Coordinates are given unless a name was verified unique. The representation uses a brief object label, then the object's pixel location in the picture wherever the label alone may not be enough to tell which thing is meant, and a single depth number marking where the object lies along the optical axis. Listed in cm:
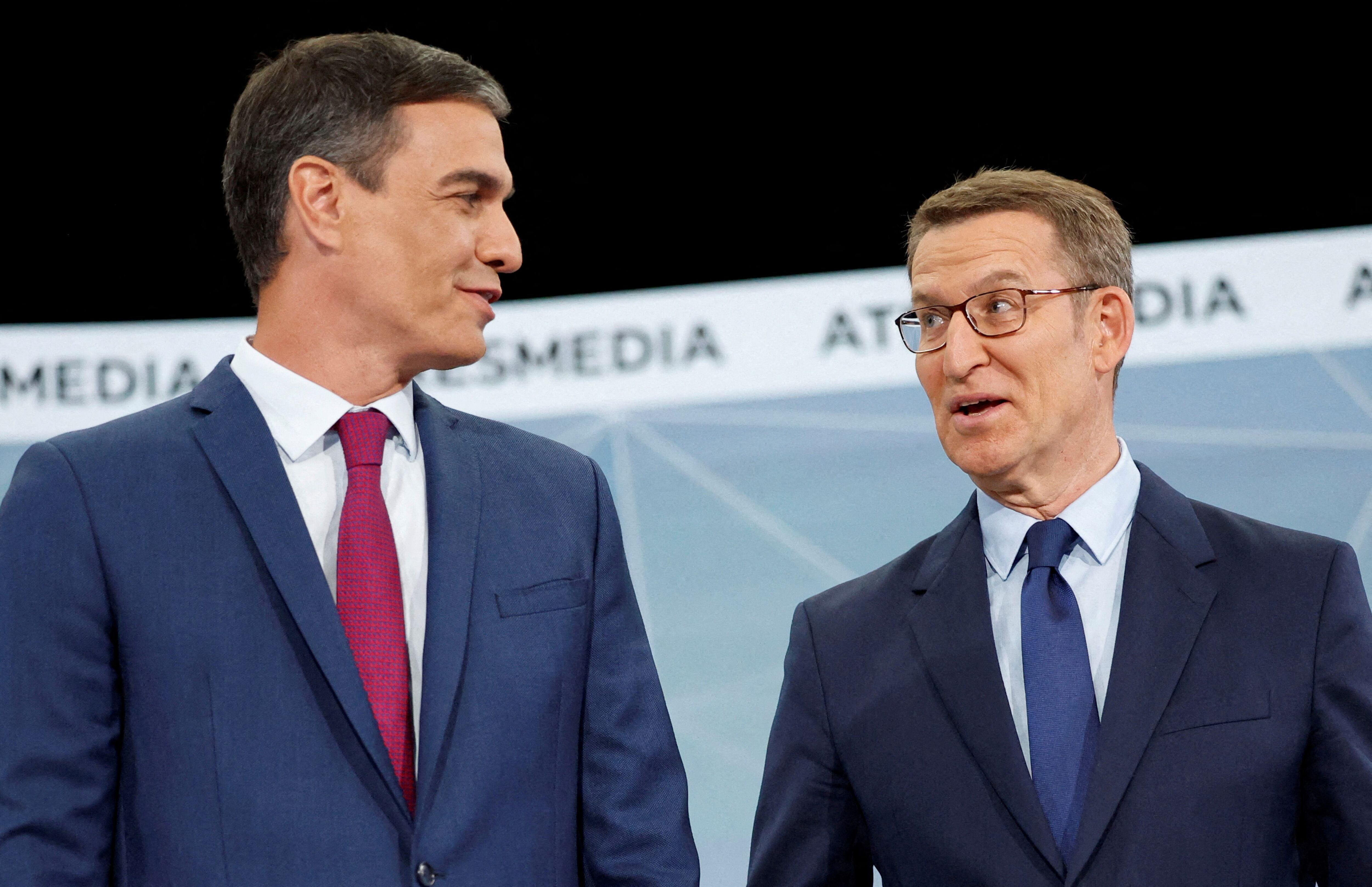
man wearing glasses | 286
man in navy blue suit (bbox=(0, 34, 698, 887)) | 272
